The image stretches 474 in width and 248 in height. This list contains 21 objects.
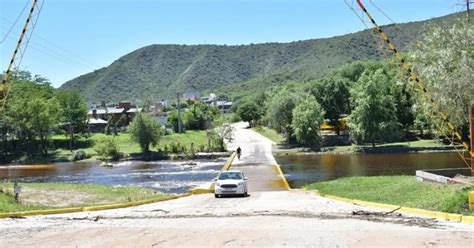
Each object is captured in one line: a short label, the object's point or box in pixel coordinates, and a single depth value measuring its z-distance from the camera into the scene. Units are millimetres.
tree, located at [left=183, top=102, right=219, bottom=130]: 145250
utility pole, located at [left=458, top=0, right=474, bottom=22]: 23444
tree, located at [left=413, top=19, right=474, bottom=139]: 27984
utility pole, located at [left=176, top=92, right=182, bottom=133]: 131388
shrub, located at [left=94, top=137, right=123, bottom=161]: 87125
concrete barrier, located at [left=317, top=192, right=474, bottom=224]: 14709
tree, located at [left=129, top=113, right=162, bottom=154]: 90000
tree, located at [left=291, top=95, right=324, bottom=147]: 88250
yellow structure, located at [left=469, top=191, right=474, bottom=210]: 15477
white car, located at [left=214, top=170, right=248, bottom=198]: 29125
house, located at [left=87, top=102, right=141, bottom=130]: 156400
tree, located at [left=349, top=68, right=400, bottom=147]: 82938
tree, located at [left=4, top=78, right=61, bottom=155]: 98625
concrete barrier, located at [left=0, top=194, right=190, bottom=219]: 18417
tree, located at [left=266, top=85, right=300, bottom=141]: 96875
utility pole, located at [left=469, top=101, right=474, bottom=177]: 22266
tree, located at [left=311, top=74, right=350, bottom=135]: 101188
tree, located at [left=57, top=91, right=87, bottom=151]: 120125
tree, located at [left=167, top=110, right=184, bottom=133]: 137125
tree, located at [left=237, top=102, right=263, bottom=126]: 162250
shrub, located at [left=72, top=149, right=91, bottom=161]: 91312
